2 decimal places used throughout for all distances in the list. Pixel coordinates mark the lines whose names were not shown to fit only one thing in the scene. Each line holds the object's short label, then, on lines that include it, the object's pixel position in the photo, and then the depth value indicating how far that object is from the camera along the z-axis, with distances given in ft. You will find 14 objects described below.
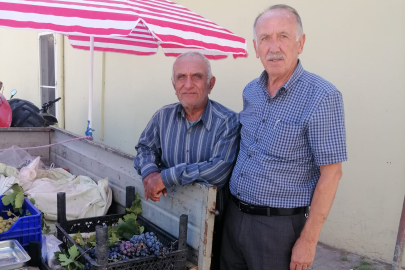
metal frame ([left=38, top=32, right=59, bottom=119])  24.72
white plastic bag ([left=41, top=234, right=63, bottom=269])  6.68
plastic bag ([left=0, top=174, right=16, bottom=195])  8.37
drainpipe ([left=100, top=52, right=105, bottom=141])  20.94
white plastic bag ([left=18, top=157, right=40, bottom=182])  9.70
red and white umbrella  7.40
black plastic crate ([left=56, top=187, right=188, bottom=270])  5.41
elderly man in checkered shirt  5.21
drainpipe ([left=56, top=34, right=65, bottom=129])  24.12
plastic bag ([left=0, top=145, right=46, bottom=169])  11.08
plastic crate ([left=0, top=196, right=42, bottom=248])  6.60
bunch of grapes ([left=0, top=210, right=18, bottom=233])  6.67
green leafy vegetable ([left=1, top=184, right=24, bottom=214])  7.45
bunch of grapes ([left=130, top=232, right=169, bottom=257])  5.85
